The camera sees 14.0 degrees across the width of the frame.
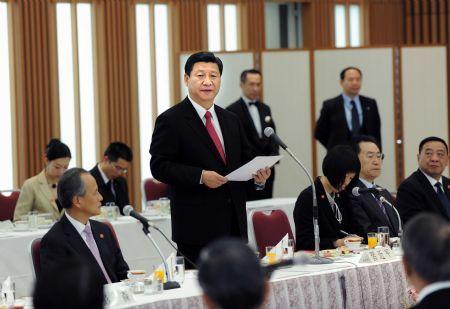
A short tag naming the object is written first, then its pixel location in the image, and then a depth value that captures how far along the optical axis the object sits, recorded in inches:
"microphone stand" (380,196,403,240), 386.5
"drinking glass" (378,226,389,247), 361.7
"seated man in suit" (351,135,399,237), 401.7
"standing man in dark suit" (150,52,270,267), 330.9
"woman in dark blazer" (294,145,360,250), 378.8
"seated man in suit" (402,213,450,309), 172.3
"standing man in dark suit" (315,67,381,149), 659.4
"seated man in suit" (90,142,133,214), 562.0
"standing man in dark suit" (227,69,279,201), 651.4
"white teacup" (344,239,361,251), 361.1
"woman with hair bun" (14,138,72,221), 523.8
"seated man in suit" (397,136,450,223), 438.1
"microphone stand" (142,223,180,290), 293.1
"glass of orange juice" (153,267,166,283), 296.0
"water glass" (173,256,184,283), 305.0
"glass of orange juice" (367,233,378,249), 360.2
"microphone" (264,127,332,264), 334.3
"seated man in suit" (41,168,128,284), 309.4
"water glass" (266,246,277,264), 326.8
